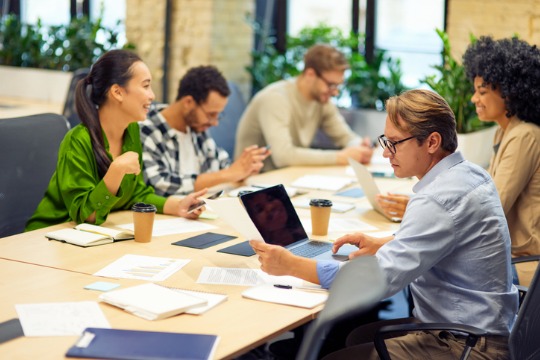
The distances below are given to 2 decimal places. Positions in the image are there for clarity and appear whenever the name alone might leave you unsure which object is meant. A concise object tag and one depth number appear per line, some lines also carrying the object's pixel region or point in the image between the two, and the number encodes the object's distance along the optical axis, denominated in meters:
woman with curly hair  3.28
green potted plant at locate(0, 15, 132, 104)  6.62
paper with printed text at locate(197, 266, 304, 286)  2.47
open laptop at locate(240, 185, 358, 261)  2.74
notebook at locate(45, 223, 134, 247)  2.82
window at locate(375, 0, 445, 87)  6.16
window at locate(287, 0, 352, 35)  6.44
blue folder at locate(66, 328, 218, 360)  1.86
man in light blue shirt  2.29
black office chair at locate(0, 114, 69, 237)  3.26
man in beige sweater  4.68
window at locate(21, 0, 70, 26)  7.76
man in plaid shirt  3.84
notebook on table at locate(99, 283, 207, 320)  2.14
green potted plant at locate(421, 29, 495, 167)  4.84
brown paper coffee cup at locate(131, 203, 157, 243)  2.85
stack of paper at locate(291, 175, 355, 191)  4.00
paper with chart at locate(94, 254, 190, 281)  2.48
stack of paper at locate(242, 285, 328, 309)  2.30
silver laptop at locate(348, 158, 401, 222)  3.45
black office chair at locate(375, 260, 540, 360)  2.20
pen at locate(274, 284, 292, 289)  2.43
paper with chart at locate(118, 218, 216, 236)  3.06
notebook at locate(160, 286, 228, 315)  2.19
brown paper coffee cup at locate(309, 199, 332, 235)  3.04
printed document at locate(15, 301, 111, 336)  2.02
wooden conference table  1.99
